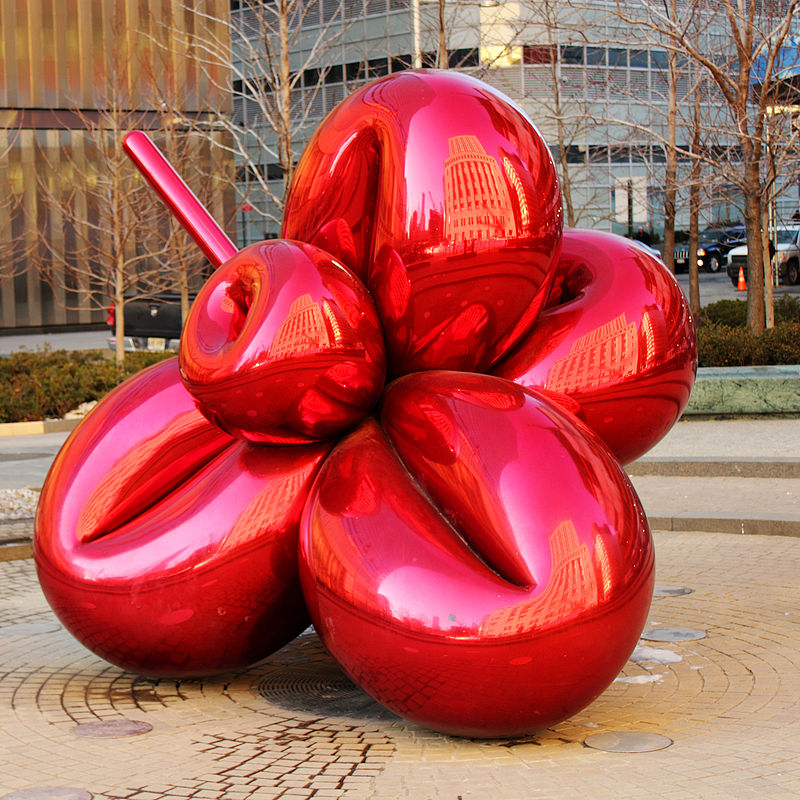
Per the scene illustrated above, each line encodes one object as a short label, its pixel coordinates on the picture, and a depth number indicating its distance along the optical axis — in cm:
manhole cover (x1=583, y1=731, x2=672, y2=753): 452
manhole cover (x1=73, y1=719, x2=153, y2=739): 486
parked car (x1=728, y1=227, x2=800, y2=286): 3897
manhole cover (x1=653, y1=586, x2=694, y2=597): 730
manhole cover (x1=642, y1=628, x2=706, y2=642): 624
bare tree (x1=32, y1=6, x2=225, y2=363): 2325
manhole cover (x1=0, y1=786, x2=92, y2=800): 413
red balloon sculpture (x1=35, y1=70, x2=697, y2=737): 432
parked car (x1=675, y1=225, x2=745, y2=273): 4909
